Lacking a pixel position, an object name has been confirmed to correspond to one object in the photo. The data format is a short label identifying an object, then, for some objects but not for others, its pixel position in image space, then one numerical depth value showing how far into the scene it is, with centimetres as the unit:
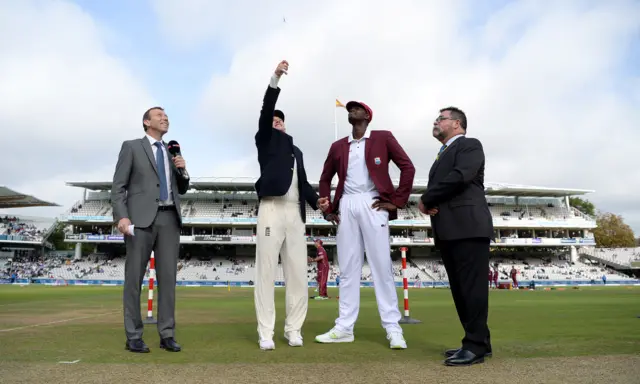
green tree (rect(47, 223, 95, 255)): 7493
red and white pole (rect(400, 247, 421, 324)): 654
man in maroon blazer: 435
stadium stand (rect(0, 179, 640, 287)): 4644
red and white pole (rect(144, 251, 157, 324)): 693
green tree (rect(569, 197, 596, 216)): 8125
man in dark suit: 350
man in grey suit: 403
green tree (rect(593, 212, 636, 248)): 7231
